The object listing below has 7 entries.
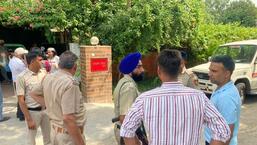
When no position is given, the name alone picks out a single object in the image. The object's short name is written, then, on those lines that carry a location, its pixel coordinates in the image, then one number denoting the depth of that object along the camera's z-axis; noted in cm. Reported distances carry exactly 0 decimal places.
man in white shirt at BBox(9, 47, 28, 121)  506
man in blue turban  212
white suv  623
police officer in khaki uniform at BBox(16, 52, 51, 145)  302
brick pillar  587
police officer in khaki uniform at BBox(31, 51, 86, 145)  212
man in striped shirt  137
